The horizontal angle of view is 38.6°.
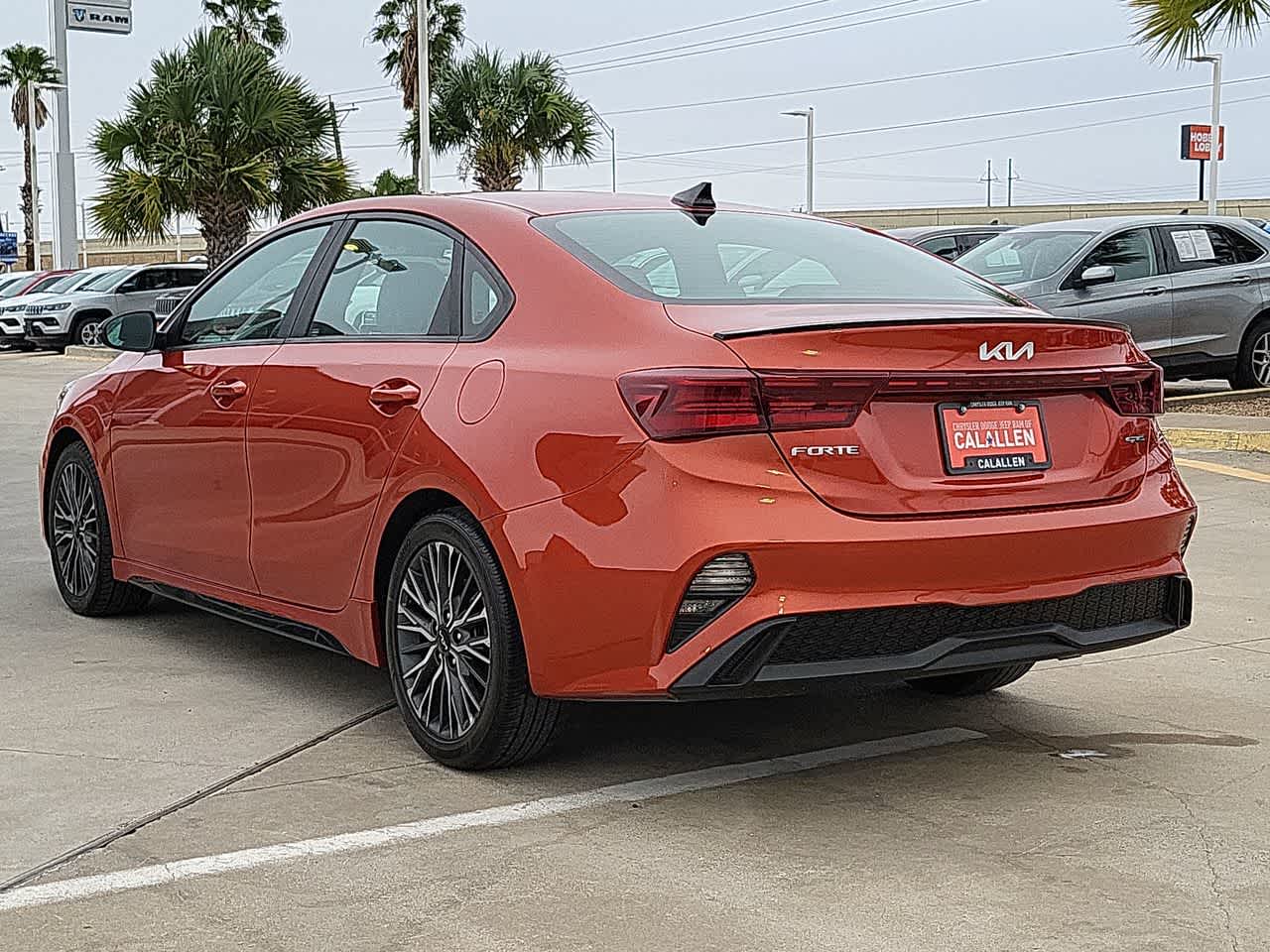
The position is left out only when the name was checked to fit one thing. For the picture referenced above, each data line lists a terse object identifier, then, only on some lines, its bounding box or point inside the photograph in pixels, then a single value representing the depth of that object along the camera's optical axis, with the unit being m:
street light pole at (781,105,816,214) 54.91
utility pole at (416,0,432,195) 32.44
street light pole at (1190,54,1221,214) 35.69
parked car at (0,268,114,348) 30.91
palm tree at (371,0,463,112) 46.56
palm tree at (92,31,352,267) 29.97
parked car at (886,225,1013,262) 19.88
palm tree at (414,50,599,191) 37.31
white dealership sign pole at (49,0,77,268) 38.62
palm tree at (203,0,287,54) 55.03
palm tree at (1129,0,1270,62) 16.19
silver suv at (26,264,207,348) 30.45
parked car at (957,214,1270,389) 14.75
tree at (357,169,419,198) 47.50
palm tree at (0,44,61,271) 67.62
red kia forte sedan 4.09
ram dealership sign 40.75
